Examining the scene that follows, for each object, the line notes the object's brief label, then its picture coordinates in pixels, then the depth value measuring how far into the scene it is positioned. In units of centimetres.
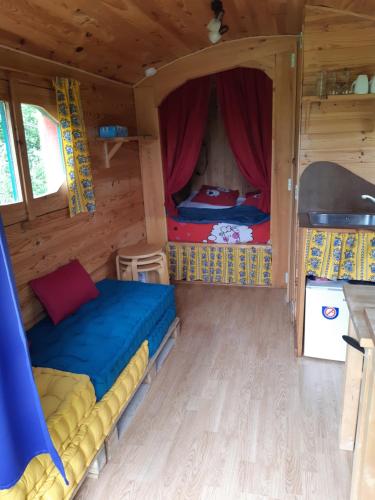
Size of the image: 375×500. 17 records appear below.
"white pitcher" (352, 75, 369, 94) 257
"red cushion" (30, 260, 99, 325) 243
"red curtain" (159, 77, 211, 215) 405
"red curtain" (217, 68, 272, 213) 391
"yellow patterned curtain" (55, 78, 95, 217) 261
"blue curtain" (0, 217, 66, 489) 114
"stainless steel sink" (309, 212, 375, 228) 287
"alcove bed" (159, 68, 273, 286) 394
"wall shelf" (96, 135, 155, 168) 320
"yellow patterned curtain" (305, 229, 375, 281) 245
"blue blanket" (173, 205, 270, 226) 399
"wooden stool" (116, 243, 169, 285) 336
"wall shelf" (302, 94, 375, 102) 254
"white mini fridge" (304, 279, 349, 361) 257
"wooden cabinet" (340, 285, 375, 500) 134
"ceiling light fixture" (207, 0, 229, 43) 227
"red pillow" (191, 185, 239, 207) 441
